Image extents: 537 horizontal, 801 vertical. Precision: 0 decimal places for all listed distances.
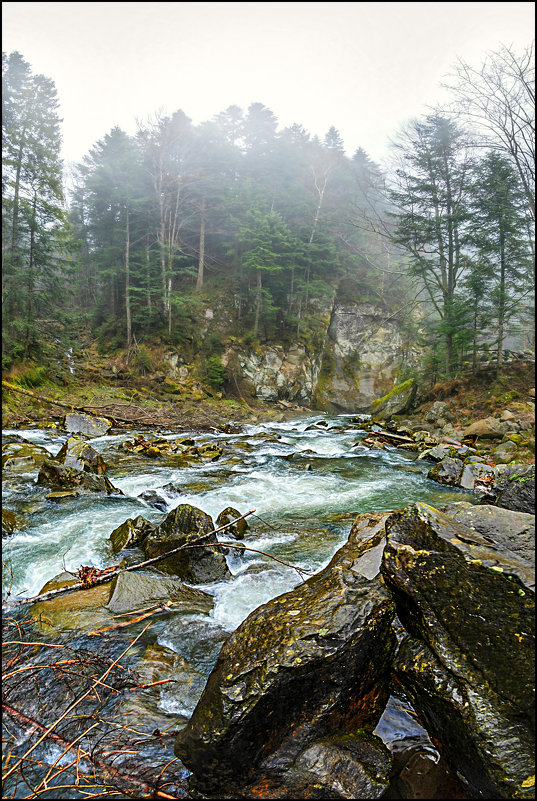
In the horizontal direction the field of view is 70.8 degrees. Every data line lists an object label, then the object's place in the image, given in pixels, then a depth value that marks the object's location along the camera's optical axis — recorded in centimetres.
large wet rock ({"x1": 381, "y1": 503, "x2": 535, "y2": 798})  188
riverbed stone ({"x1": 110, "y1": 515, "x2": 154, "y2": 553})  541
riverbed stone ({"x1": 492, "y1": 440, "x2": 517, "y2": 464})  925
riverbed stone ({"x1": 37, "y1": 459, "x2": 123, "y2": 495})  775
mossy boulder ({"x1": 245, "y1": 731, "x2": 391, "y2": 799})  197
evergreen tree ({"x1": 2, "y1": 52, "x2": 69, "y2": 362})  1455
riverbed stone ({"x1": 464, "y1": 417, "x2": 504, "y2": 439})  1069
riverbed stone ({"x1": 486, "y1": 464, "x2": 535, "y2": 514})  509
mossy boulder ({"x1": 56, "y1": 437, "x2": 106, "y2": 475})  833
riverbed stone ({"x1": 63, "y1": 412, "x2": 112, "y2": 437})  1313
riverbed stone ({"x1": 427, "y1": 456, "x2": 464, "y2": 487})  875
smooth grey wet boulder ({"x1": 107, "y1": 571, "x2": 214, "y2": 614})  399
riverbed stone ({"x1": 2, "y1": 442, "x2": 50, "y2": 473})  864
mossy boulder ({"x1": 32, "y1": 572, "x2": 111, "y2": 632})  364
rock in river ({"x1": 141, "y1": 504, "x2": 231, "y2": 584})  465
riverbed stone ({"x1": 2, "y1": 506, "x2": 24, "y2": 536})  580
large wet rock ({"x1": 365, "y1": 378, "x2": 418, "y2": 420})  1789
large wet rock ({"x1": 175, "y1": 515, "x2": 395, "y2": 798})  207
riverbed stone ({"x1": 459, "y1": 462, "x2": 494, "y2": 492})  836
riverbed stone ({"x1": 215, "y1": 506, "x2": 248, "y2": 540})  571
